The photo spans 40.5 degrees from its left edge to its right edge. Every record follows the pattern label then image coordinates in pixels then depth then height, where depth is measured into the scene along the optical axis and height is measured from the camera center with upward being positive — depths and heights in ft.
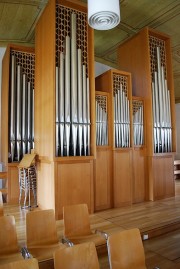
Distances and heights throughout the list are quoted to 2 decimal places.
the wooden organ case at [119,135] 16.24 +0.66
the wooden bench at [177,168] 29.83 -3.15
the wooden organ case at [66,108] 13.34 +2.16
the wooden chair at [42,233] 8.77 -3.21
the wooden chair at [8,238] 8.30 -3.15
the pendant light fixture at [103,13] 8.27 +4.59
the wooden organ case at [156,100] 17.85 +3.29
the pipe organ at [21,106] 17.76 +3.05
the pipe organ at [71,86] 13.42 +3.41
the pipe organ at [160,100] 18.11 +3.28
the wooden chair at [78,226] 9.62 -3.24
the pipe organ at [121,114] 16.49 +2.09
